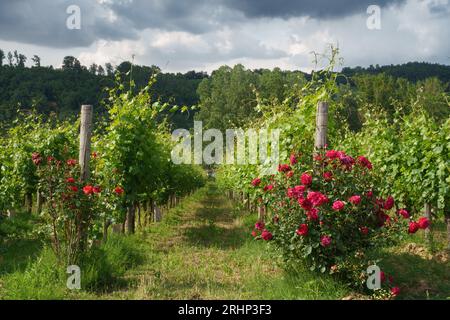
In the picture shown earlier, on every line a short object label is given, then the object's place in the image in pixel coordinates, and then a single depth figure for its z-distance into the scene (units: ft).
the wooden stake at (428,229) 24.23
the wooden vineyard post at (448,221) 26.48
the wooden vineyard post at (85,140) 19.32
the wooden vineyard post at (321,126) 18.85
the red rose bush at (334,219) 15.99
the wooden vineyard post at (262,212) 33.10
